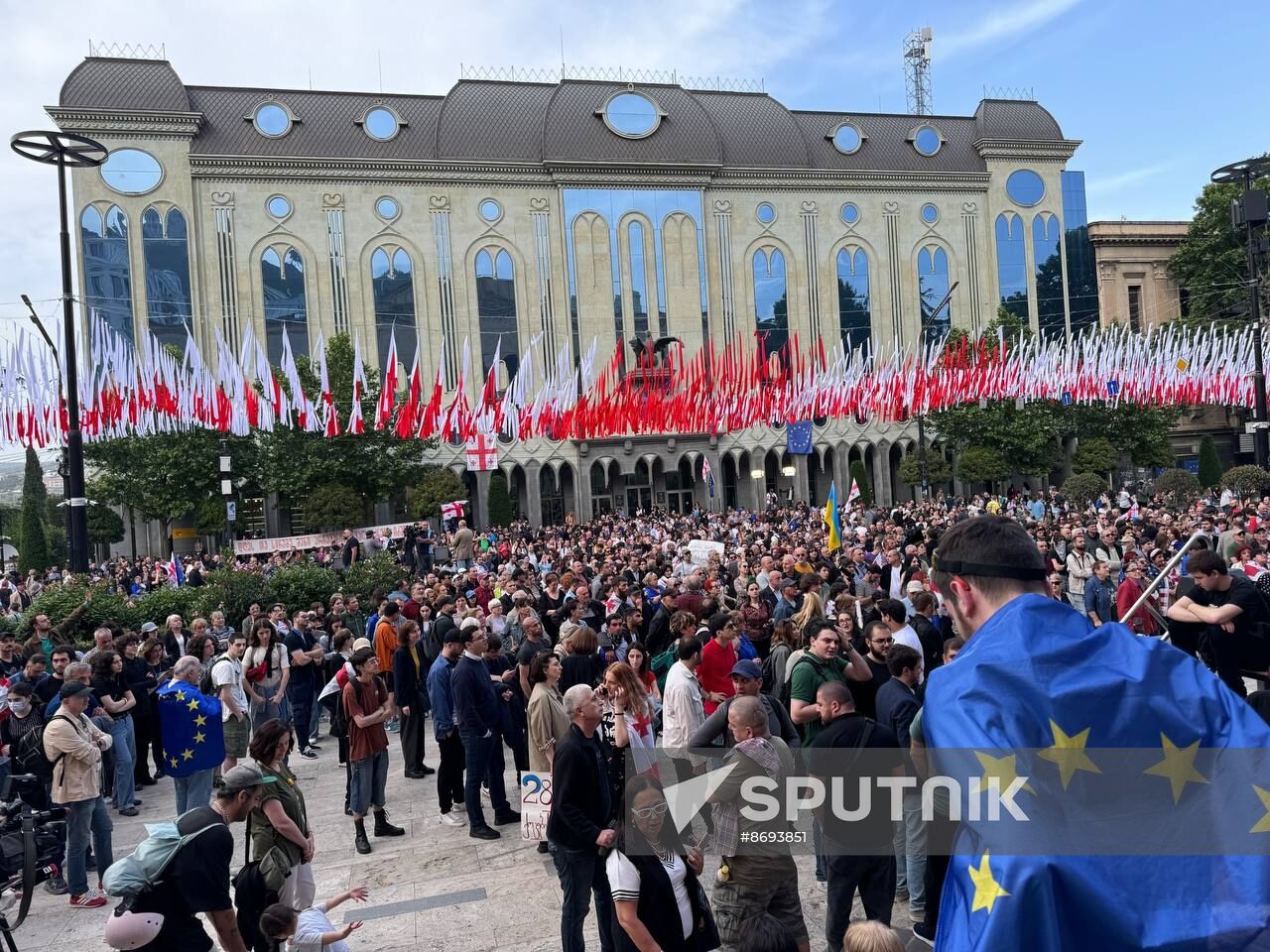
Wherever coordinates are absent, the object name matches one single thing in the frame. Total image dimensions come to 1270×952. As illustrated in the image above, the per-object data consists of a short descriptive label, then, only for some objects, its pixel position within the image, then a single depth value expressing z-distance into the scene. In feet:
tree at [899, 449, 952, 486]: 150.51
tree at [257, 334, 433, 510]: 122.83
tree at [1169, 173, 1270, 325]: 174.60
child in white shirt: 14.48
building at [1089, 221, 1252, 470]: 192.44
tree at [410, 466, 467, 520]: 135.33
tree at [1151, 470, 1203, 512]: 96.89
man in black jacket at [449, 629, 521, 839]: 27.30
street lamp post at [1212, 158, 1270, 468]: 80.53
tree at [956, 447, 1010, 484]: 148.05
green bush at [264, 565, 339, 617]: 54.95
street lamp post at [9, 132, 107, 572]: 48.83
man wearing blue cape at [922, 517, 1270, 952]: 5.92
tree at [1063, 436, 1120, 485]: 150.30
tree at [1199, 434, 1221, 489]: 146.82
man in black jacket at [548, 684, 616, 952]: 17.07
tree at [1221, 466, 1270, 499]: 88.17
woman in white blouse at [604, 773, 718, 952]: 14.25
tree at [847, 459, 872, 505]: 158.10
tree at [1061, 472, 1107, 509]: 111.96
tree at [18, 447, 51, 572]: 125.08
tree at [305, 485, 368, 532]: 120.26
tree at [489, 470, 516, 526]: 144.46
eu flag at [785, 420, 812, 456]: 96.63
